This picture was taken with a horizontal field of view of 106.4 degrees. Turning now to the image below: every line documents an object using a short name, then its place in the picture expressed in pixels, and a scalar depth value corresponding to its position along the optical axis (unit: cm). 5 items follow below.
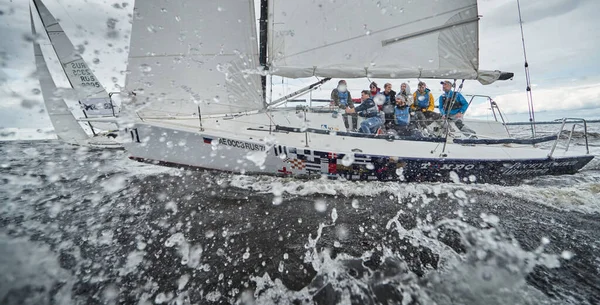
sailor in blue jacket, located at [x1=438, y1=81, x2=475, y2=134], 570
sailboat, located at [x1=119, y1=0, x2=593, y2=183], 389
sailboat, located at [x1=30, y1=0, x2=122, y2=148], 923
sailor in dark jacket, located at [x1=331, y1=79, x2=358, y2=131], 573
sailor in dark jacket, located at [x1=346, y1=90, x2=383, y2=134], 492
